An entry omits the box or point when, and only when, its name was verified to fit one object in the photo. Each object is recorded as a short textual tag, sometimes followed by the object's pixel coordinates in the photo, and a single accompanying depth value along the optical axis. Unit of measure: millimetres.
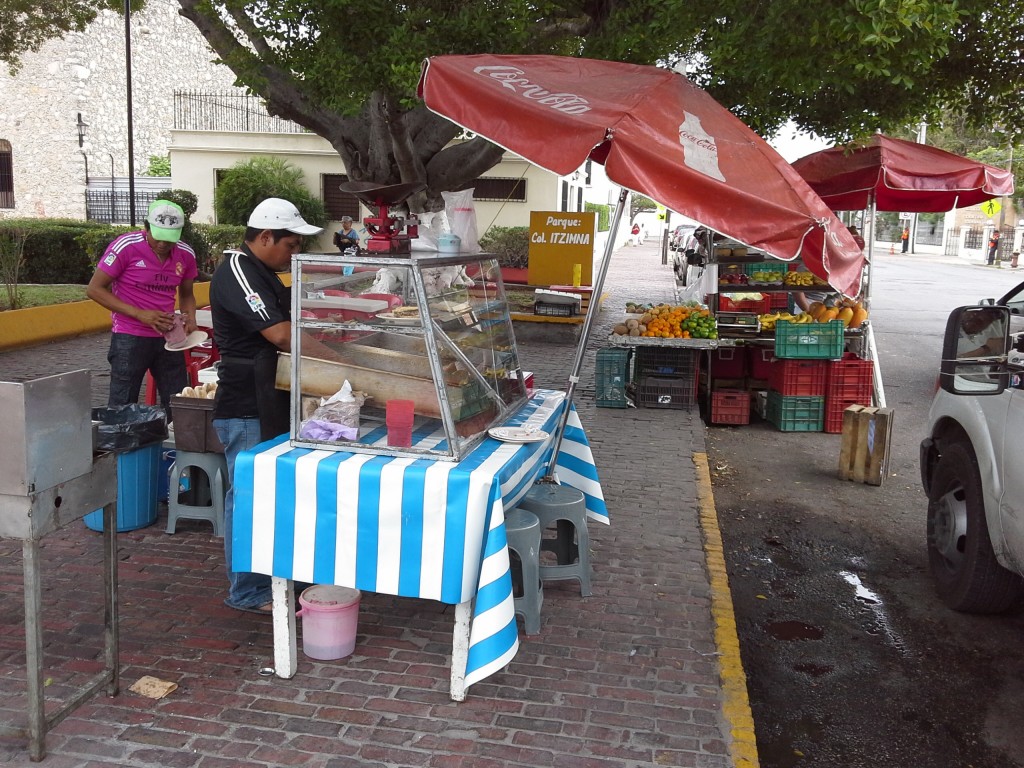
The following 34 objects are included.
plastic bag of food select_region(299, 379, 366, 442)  3680
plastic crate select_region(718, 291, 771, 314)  9549
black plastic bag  4957
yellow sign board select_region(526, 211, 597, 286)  14742
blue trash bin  5238
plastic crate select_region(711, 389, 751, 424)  9391
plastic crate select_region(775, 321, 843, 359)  8750
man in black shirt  3848
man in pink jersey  5566
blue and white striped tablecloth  3393
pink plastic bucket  3836
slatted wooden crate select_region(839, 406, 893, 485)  7297
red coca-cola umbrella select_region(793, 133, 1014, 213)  8578
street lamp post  16861
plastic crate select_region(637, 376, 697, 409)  9422
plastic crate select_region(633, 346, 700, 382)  9398
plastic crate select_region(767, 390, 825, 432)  9094
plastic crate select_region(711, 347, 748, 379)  9680
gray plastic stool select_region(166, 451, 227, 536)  5119
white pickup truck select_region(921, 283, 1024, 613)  3932
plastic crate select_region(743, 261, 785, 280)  10375
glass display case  3613
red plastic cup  3625
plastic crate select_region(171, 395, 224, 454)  5082
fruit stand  8930
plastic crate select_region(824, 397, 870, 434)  9055
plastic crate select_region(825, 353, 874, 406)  8953
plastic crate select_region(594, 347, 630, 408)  9297
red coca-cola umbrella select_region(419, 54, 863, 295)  3551
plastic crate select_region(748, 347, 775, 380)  9500
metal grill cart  2848
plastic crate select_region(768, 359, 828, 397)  9000
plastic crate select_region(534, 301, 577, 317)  13953
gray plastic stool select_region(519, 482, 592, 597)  4449
